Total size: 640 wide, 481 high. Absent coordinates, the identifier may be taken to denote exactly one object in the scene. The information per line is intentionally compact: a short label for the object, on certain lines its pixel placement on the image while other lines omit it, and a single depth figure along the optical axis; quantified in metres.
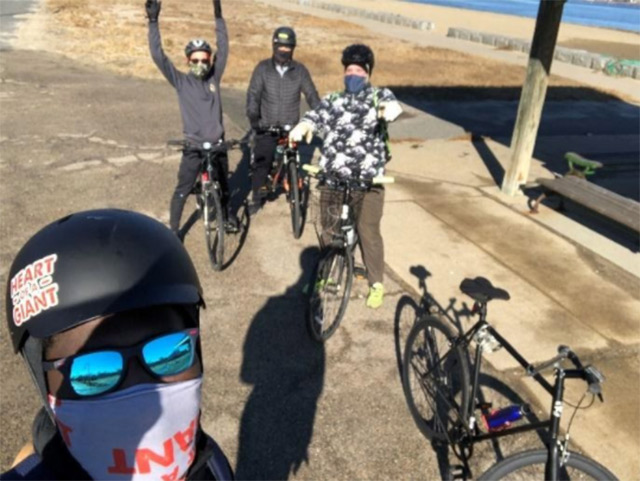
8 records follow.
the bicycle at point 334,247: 4.35
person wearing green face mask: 5.38
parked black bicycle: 2.50
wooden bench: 6.42
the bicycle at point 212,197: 5.42
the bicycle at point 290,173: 6.29
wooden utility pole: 7.54
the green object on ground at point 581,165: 7.80
